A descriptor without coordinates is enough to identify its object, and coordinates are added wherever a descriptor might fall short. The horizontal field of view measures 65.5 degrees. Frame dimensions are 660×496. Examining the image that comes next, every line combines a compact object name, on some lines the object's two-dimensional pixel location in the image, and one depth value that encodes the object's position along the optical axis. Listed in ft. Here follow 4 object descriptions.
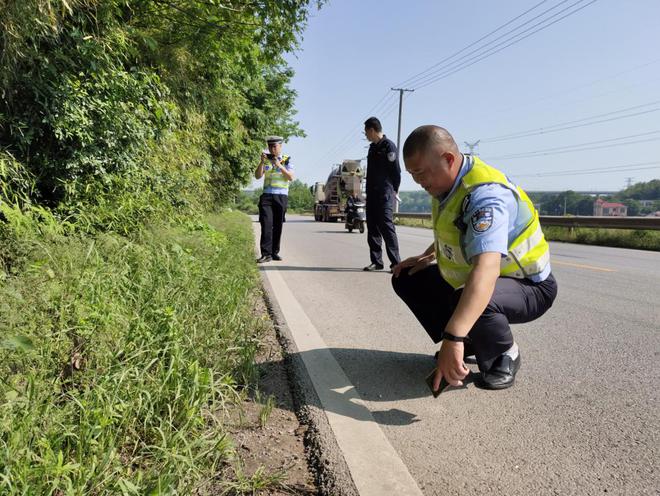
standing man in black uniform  23.09
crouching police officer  7.32
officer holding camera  26.48
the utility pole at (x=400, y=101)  153.58
